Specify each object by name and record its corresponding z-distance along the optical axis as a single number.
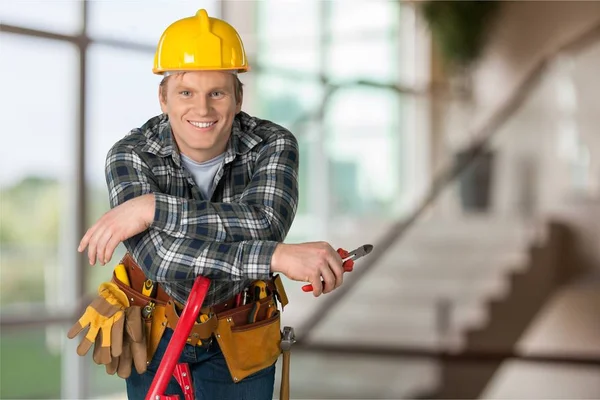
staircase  8.18
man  3.02
